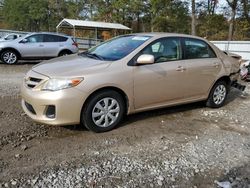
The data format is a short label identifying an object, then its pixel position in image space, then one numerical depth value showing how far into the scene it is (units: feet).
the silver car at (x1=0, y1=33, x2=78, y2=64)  29.09
